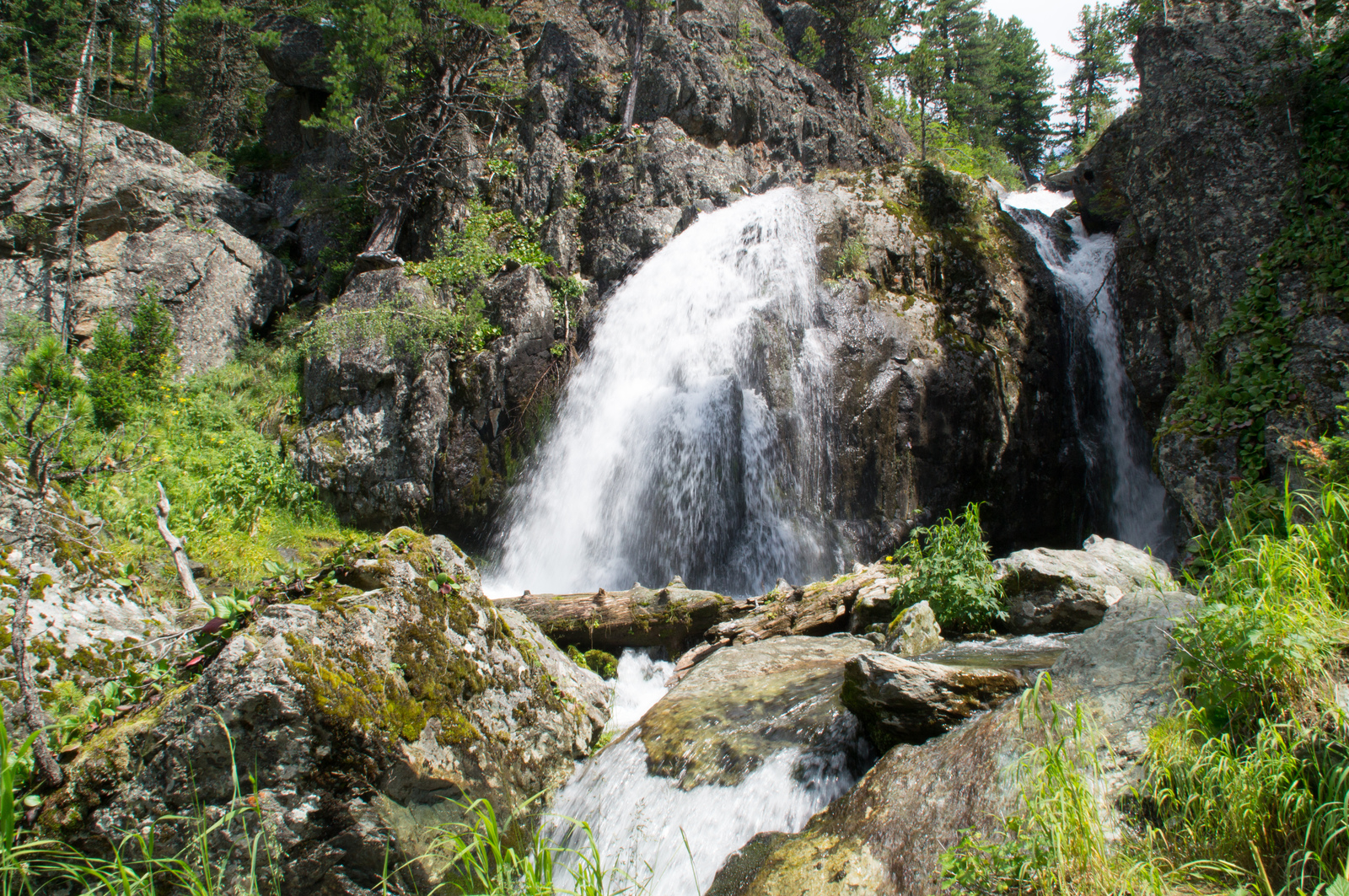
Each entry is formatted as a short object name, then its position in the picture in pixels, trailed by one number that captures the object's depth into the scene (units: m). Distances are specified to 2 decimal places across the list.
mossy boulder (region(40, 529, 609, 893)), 2.62
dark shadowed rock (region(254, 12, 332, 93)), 18.52
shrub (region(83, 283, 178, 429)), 10.07
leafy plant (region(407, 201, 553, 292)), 12.41
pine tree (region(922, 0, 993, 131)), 28.97
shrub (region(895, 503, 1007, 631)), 5.52
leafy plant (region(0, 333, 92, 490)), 8.33
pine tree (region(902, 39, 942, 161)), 22.62
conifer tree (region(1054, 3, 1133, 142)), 31.05
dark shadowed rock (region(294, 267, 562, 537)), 10.65
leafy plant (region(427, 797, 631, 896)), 2.09
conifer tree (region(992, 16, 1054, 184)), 31.18
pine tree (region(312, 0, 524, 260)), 13.59
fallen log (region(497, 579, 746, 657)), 6.53
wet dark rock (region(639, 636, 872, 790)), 3.72
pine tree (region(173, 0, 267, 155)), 18.28
